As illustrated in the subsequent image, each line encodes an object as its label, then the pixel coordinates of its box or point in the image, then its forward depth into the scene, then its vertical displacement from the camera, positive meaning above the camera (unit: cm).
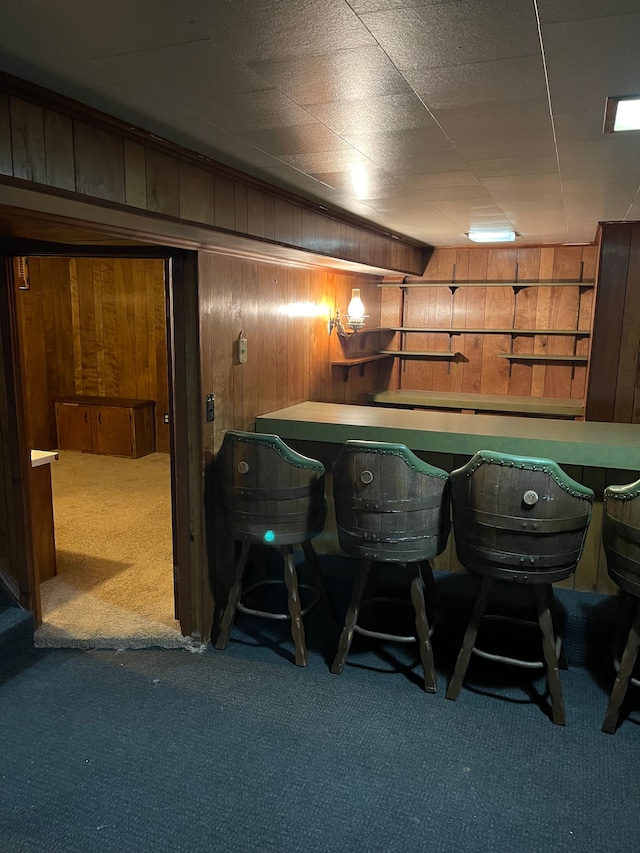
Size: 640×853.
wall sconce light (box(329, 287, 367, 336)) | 463 +2
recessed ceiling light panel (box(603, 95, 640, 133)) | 160 +55
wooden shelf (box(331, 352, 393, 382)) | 455 -32
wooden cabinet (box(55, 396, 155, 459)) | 631 -112
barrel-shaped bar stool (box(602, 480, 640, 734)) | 226 -83
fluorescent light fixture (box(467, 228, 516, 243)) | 423 +58
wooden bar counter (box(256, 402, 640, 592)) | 271 -53
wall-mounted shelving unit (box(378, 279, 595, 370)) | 536 -9
